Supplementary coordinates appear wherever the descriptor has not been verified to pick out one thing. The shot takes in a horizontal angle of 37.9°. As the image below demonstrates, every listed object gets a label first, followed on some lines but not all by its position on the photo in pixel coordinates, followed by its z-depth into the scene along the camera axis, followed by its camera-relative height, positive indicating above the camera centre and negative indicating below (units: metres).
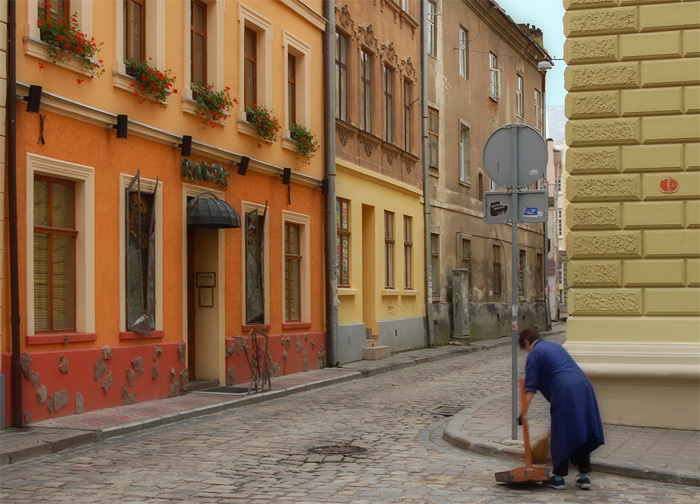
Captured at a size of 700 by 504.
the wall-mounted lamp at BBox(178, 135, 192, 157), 15.23 +2.38
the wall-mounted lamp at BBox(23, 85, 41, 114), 11.70 +2.40
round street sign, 10.39 +1.48
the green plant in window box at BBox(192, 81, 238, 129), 15.75 +3.15
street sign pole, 10.14 +0.05
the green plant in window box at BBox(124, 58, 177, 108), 14.08 +3.12
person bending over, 7.97 -0.86
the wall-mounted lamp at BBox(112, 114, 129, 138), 13.54 +2.38
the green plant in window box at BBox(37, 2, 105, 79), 12.14 +3.24
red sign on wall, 11.17 +1.22
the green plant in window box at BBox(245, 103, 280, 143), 17.61 +3.17
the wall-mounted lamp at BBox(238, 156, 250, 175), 17.00 +2.31
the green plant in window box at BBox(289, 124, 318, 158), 19.34 +3.13
